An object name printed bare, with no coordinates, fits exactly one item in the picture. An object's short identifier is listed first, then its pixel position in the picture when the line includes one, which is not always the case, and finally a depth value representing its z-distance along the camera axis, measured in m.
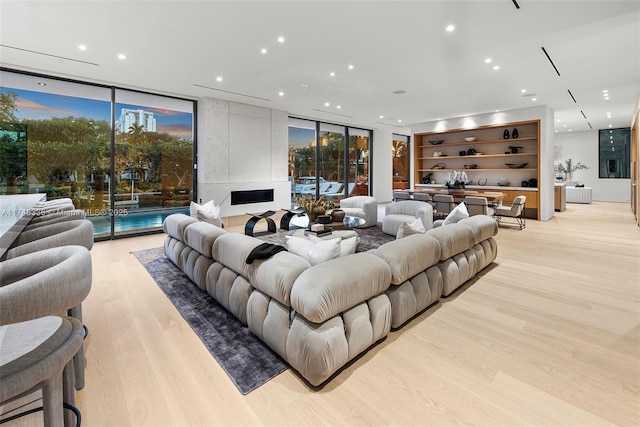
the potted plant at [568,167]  12.37
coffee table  5.05
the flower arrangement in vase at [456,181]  8.25
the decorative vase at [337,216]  5.41
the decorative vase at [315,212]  4.99
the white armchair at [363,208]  6.74
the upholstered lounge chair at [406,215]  5.89
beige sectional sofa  1.84
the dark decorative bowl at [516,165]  8.51
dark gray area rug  1.98
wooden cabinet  8.33
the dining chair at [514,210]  6.70
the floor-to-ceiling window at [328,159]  9.39
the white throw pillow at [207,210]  4.80
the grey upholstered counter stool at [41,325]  0.94
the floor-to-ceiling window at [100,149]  5.08
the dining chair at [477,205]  6.66
